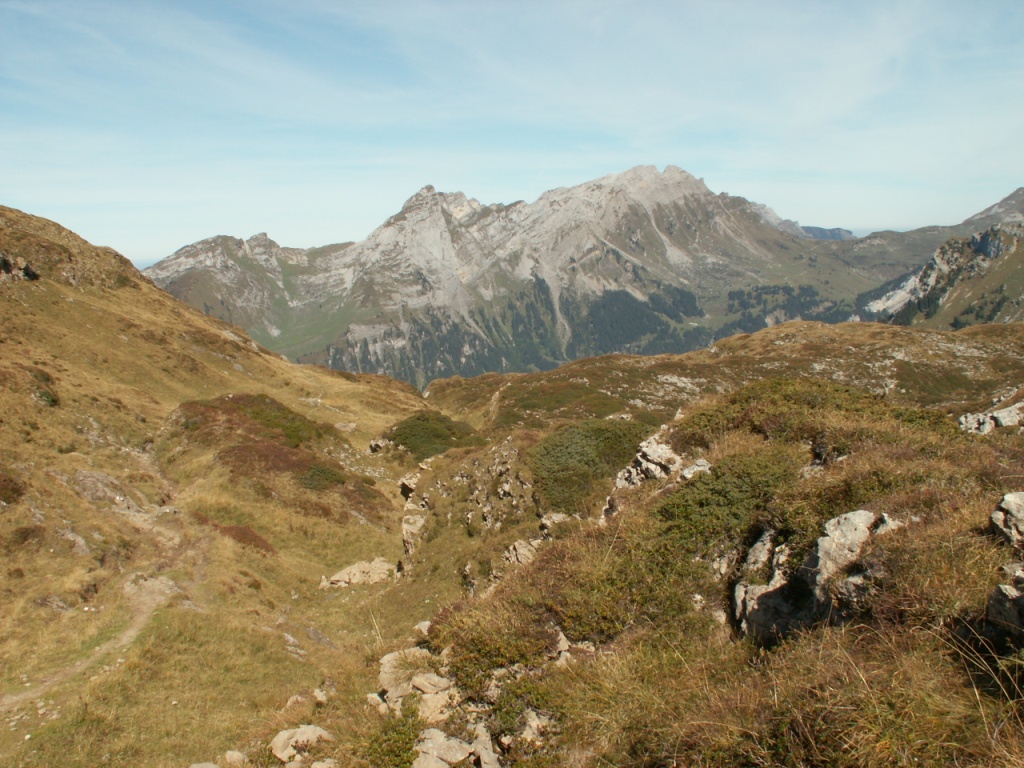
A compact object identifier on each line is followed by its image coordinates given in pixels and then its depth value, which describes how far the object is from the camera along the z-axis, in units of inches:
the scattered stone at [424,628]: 412.6
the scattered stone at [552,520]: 682.7
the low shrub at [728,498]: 397.7
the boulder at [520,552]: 622.2
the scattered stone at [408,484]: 1256.3
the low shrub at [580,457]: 780.0
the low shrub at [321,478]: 1393.9
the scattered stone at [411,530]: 931.0
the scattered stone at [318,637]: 802.8
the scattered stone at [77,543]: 852.0
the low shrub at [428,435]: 1910.7
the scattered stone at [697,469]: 478.3
